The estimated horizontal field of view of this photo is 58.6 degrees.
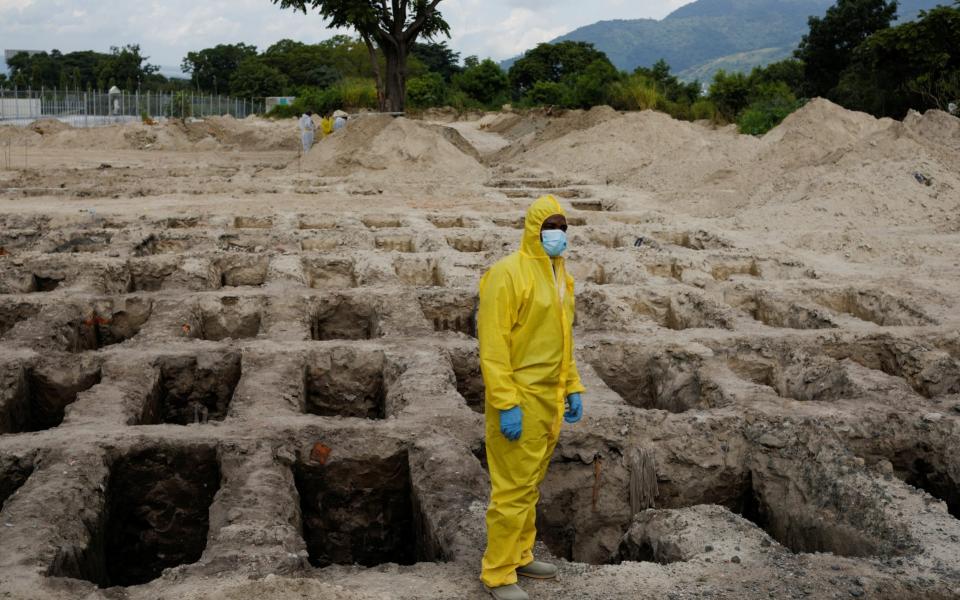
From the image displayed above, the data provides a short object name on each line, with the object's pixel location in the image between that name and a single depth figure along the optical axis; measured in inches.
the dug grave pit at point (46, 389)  244.1
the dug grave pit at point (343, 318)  323.6
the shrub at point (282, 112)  1534.2
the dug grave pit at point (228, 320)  312.3
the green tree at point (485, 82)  1715.1
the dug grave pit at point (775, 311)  310.5
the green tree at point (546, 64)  2050.9
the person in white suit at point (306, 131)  882.8
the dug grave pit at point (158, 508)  195.8
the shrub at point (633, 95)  968.9
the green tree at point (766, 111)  850.1
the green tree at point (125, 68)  2373.3
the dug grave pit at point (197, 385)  257.9
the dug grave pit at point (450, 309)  330.3
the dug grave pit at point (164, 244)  415.5
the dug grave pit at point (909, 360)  256.0
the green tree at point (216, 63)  2691.9
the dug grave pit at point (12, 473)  187.0
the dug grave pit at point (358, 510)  201.5
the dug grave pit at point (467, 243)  443.4
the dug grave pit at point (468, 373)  268.4
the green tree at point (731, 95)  1032.8
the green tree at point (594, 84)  1013.8
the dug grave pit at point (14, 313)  305.9
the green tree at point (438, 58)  2552.4
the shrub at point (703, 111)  998.4
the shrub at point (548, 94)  1097.5
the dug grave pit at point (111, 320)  300.2
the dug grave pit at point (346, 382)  263.3
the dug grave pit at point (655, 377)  250.1
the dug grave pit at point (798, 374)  247.3
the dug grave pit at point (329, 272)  378.6
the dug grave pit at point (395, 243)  438.3
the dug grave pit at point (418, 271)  383.2
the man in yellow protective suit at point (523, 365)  132.8
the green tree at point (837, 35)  1279.5
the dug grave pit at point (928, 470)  201.5
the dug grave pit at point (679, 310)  314.3
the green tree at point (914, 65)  855.5
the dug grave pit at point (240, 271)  384.2
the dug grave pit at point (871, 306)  316.1
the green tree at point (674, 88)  1203.2
